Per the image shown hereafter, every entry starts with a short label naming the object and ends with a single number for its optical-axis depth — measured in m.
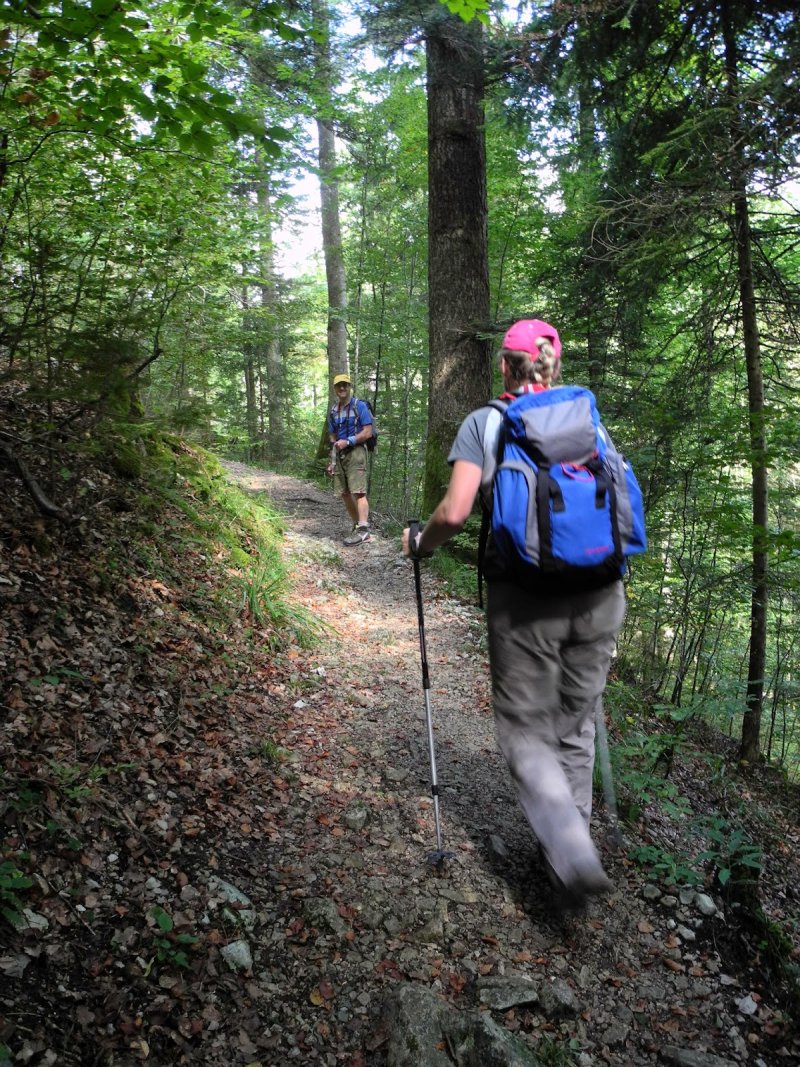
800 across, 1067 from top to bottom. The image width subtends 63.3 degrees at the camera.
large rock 2.35
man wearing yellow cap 9.03
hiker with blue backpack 2.67
